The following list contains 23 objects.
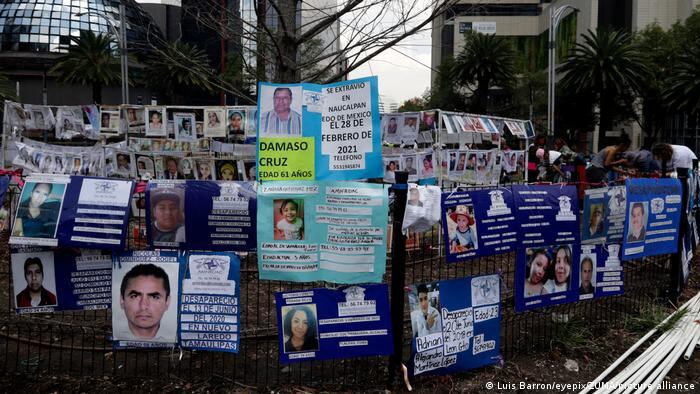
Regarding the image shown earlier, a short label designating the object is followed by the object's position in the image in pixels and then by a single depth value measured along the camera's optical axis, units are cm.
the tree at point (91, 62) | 4966
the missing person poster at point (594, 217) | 505
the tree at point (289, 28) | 519
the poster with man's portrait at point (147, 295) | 398
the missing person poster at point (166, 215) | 396
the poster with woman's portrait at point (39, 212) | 383
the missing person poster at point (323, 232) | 395
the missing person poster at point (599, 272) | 497
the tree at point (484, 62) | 4888
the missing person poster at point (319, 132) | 405
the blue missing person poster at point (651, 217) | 535
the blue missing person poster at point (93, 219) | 385
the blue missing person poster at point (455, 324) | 410
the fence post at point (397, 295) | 406
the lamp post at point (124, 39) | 1748
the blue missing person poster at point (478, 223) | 420
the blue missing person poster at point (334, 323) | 397
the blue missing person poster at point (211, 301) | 396
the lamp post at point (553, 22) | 2625
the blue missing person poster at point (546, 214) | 457
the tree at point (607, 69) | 4141
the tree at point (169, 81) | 5194
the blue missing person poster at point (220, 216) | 397
